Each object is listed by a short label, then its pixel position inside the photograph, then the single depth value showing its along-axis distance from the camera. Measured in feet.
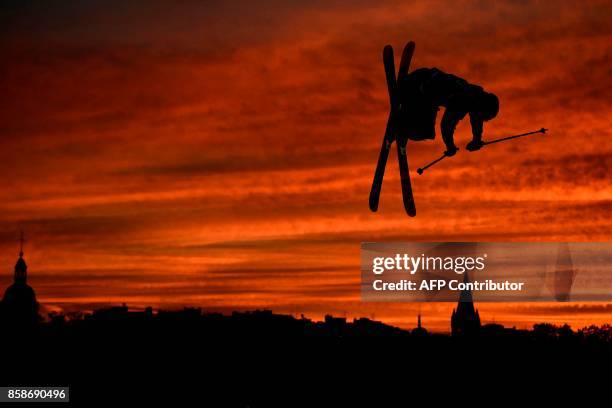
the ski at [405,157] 79.43
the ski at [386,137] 80.12
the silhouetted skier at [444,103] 66.39
